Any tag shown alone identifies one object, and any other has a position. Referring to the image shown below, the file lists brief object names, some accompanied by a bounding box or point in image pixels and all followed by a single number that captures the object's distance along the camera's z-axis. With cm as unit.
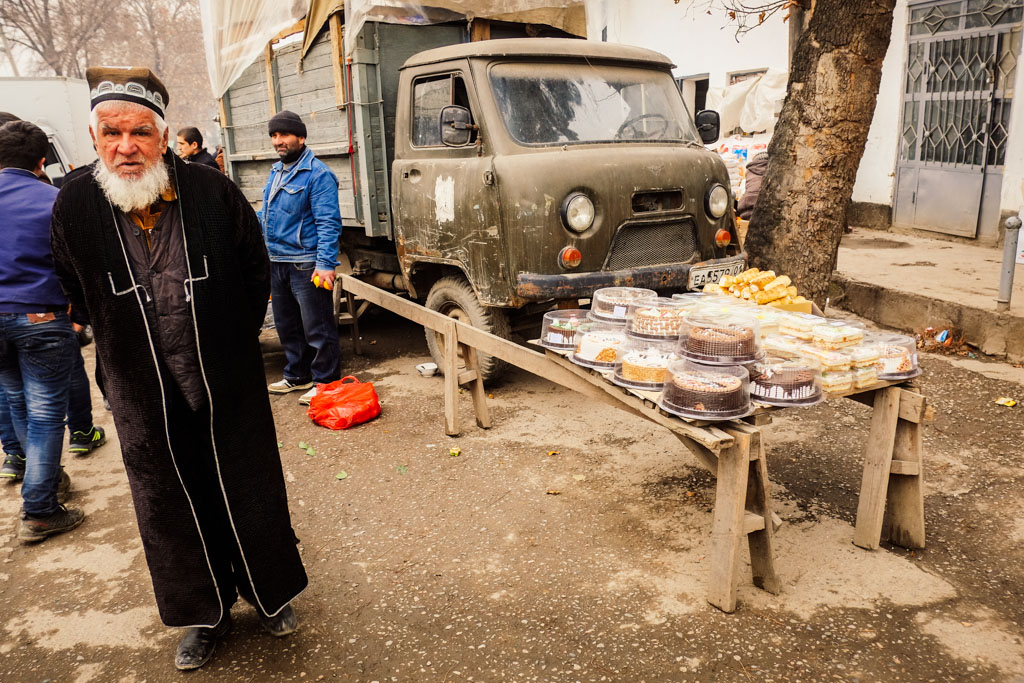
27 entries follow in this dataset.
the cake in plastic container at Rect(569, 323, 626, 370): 320
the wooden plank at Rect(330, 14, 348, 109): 566
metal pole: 545
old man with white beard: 250
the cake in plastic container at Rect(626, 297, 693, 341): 323
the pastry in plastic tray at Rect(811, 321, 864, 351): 304
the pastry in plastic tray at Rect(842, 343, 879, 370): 295
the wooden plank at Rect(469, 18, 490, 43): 591
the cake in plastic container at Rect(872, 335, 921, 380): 302
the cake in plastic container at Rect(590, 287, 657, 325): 351
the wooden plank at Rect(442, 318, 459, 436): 454
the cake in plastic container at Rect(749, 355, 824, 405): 278
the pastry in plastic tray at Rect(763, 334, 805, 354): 307
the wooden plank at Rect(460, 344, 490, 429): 476
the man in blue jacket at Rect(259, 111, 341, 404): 516
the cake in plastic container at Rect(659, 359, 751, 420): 270
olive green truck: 468
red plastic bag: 503
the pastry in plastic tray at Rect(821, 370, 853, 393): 287
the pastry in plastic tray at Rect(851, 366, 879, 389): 294
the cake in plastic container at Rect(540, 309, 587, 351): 347
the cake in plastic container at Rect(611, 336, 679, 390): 298
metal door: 839
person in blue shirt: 357
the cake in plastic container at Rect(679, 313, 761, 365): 289
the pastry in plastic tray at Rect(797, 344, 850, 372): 291
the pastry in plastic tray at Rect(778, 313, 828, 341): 320
